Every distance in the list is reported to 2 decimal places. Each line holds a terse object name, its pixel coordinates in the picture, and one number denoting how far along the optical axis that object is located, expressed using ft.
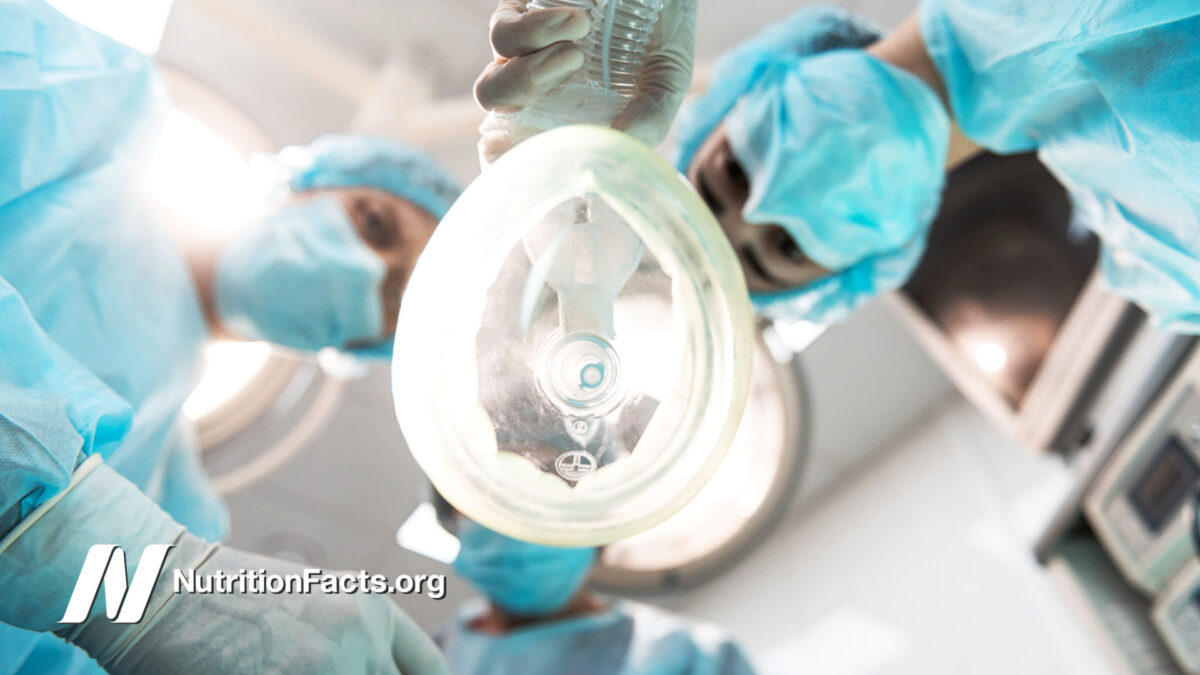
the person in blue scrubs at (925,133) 2.09
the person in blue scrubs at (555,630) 4.31
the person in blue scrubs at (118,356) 1.56
